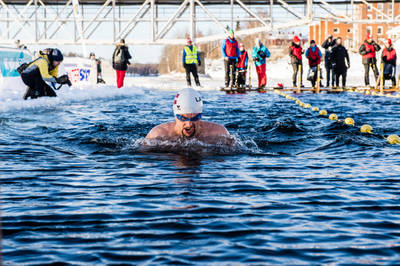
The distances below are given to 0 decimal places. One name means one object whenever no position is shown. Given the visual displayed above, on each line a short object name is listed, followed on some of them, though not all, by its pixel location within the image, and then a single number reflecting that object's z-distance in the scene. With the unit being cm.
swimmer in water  813
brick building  7556
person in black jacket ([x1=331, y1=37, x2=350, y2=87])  2359
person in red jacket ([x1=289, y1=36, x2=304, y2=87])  2389
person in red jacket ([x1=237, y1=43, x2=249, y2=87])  2496
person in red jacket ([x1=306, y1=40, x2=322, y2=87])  2368
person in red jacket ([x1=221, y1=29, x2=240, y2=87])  2266
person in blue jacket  2327
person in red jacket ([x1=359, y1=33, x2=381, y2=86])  2420
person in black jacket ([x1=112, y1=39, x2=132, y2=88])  2364
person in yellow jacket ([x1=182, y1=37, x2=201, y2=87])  2406
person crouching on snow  1504
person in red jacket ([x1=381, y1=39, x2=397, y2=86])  2361
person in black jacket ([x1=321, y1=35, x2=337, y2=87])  2361
